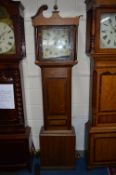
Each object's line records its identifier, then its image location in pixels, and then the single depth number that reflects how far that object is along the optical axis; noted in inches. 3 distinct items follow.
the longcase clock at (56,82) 73.9
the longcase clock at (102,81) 71.7
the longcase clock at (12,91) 71.6
